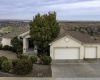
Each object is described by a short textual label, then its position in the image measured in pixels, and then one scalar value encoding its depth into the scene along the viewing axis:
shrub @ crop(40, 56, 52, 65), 13.07
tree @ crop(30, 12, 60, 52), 15.70
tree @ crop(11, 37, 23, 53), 17.76
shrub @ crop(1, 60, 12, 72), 10.82
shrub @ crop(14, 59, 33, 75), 10.44
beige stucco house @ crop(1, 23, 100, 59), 15.29
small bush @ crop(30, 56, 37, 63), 13.06
